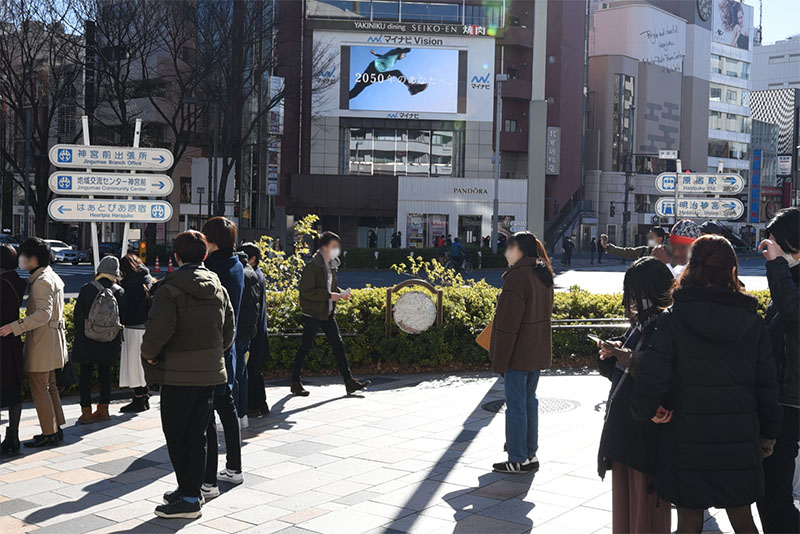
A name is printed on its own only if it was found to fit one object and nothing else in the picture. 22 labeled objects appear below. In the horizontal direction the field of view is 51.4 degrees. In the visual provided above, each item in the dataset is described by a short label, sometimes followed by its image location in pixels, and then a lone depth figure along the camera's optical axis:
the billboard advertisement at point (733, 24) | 86.75
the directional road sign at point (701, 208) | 12.79
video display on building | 51.31
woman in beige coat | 6.93
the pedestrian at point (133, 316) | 8.52
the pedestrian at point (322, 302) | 9.26
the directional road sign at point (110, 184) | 9.92
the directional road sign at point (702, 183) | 12.75
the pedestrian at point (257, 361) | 8.24
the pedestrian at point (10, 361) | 6.84
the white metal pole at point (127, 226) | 10.03
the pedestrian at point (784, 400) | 4.47
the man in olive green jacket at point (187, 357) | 5.18
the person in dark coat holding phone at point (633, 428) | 3.91
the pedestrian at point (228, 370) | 5.71
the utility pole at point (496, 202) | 42.74
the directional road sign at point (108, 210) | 9.94
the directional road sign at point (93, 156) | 9.93
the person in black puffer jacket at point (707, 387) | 3.68
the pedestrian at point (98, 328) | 8.00
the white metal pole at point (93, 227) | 9.96
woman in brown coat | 6.30
